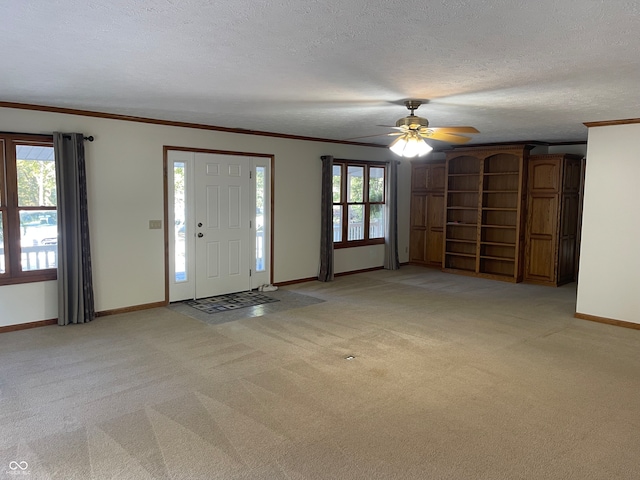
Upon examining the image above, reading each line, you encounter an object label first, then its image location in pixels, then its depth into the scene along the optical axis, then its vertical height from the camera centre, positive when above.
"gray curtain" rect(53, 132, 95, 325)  5.15 -0.32
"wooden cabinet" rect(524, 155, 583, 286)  7.71 -0.22
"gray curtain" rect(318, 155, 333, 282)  7.82 -0.35
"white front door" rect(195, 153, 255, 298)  6.48 -0.31
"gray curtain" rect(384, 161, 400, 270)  9.05 -0.39
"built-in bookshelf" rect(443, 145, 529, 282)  8.13 -0.15
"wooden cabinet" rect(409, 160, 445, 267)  9.39 -0.20
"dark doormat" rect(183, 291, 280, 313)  6.12 -1.36
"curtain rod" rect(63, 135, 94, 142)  5.36 +0.70
